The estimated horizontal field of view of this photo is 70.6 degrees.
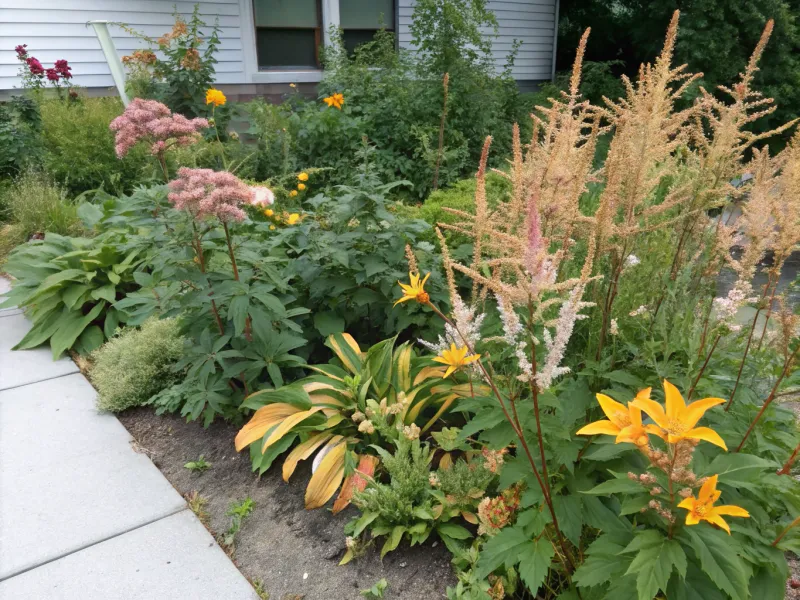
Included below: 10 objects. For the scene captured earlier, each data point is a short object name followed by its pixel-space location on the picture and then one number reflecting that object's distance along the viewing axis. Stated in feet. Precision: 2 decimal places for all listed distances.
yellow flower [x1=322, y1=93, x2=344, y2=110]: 20.25
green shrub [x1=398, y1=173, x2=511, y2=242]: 12.90
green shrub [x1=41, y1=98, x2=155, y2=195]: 19.69
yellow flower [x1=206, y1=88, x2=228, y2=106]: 18.66
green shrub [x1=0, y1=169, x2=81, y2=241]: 16.96
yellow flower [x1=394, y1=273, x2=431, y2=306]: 5.06
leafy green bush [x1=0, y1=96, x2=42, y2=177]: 19.86
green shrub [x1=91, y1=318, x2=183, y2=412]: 10.07
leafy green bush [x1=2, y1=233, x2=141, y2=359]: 12.03
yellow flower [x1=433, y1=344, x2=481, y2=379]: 5.48
